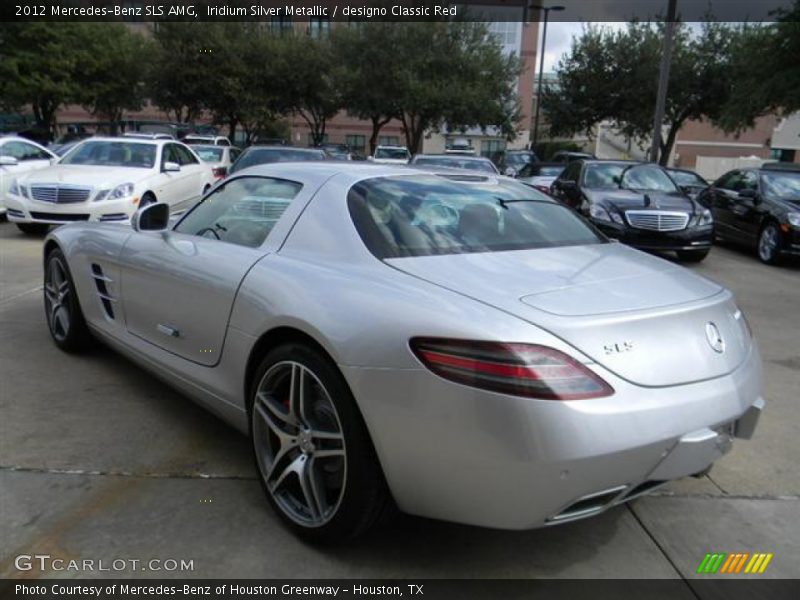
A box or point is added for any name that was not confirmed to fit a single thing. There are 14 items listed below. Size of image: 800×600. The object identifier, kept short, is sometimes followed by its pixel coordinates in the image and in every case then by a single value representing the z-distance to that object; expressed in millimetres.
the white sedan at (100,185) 9430
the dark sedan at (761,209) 9951
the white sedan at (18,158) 11297
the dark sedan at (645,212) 9148
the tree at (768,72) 16891
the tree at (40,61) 23375
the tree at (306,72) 32250
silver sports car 2066
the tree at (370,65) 30297
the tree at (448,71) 29500
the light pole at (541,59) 32656
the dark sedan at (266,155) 11780
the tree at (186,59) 30250
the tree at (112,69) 28766
